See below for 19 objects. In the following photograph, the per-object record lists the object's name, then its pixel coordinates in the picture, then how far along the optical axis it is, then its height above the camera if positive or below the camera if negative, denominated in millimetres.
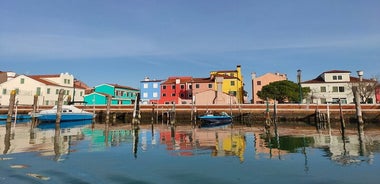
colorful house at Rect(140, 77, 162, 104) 72500 +5712
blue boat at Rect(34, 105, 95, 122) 38500 -134
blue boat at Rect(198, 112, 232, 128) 40894 -1182
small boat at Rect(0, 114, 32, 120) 48012 -541
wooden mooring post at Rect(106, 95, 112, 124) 40822 +1852
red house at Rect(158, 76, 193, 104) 67312 +5415
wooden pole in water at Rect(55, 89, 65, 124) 32631 +1019
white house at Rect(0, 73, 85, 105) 60875 +5462
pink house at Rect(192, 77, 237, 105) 59344 +3861
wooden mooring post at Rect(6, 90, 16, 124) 33288 +1041
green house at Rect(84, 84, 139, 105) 70188 +5088
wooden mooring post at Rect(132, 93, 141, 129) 34616 -590
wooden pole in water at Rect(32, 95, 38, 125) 38341 -250
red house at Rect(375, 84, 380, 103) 64950 +3956
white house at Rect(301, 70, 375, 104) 59688 +5247
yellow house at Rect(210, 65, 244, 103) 65688 +6655
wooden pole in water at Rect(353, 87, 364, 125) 33188 +524
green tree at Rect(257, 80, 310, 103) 56406 +4178
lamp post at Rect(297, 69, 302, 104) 38156 +5168
